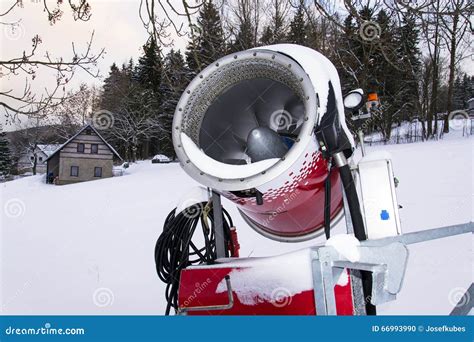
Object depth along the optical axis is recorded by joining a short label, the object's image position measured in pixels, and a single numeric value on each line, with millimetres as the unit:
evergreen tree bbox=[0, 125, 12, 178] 17672
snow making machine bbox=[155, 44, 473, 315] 1608
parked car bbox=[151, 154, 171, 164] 27112
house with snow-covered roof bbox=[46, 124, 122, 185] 26094
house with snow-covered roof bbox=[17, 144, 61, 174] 27938
